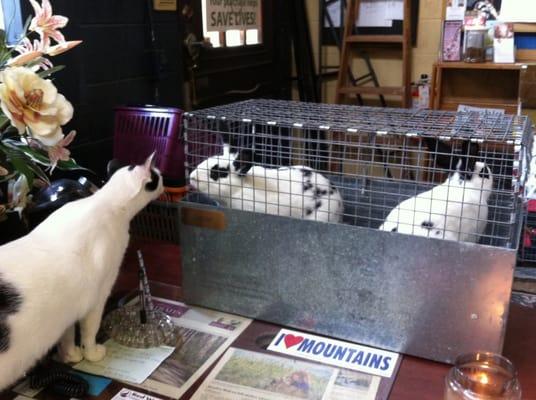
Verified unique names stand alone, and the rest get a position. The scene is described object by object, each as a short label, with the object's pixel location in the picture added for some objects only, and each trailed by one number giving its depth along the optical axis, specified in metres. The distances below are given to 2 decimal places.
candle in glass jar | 0.76
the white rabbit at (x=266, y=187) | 1.19
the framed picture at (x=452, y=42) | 2.71
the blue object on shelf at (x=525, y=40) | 2.63
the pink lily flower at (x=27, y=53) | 0.85
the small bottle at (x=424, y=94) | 2.95
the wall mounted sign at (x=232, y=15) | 2.41
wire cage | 0.88
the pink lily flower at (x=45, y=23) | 0.89
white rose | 0.78
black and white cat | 0.78
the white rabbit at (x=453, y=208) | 1.01
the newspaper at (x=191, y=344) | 0.89
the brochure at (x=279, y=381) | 0.86
